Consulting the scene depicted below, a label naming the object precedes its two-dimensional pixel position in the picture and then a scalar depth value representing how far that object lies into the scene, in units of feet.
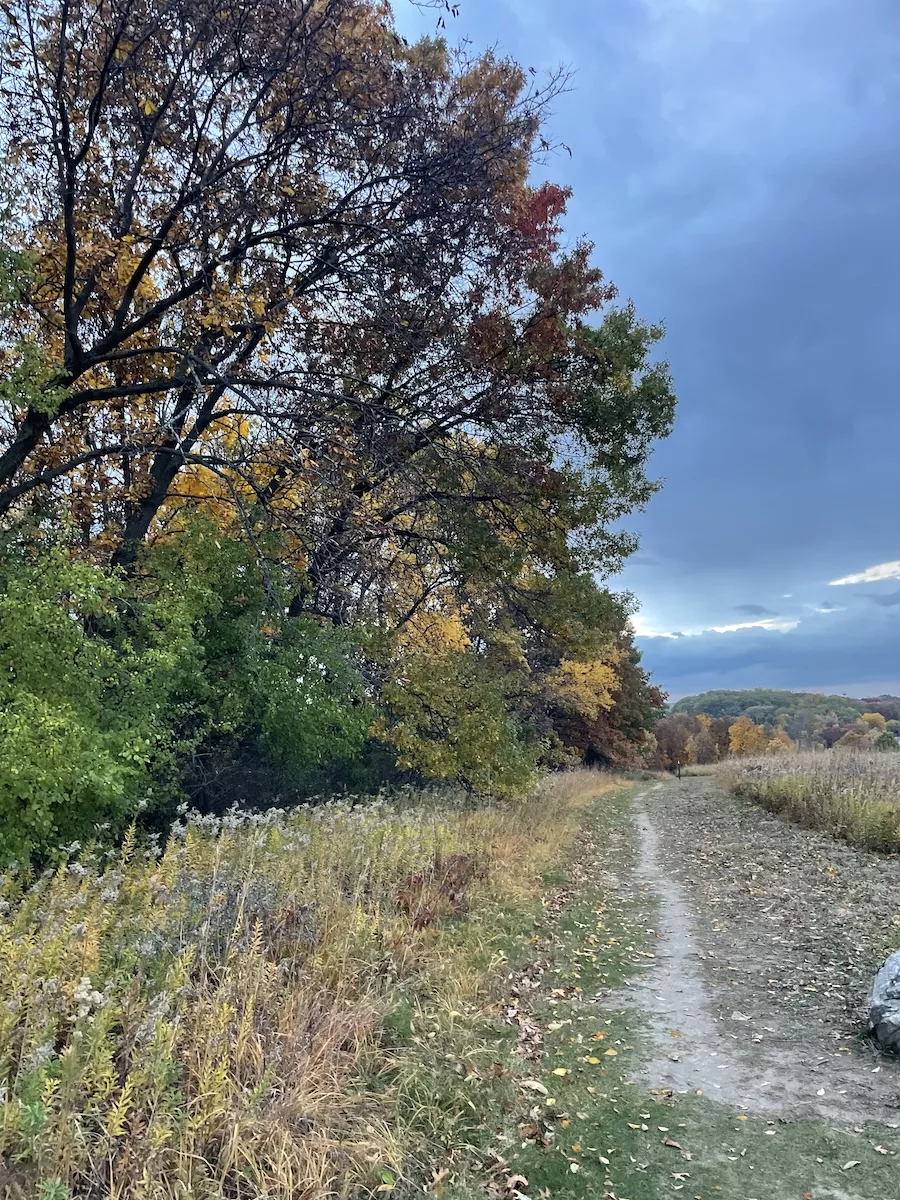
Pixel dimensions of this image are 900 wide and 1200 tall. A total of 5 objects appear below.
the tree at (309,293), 24.48
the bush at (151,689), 18.43
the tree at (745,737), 234.17
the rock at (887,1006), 14.92
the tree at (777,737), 162.93
